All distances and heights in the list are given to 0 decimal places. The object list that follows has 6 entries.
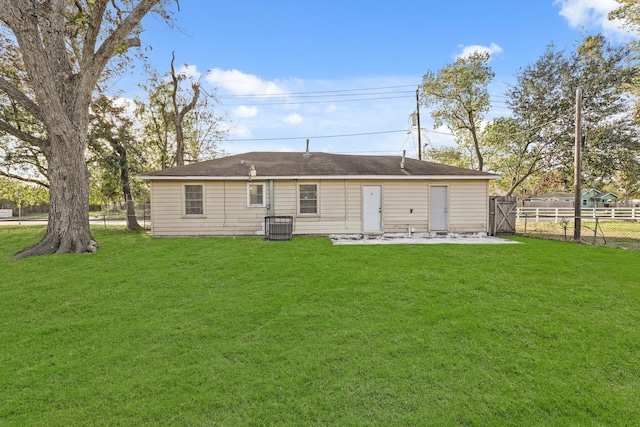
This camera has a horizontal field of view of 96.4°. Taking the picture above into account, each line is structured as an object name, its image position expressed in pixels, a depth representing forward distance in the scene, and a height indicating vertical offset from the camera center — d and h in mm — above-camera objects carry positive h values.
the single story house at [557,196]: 45444 +1311
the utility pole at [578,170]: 10337 +1244
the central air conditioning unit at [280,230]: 10358 -869
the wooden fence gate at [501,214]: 12156 -421
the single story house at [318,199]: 11156 +258
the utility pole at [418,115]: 19088 +5938
